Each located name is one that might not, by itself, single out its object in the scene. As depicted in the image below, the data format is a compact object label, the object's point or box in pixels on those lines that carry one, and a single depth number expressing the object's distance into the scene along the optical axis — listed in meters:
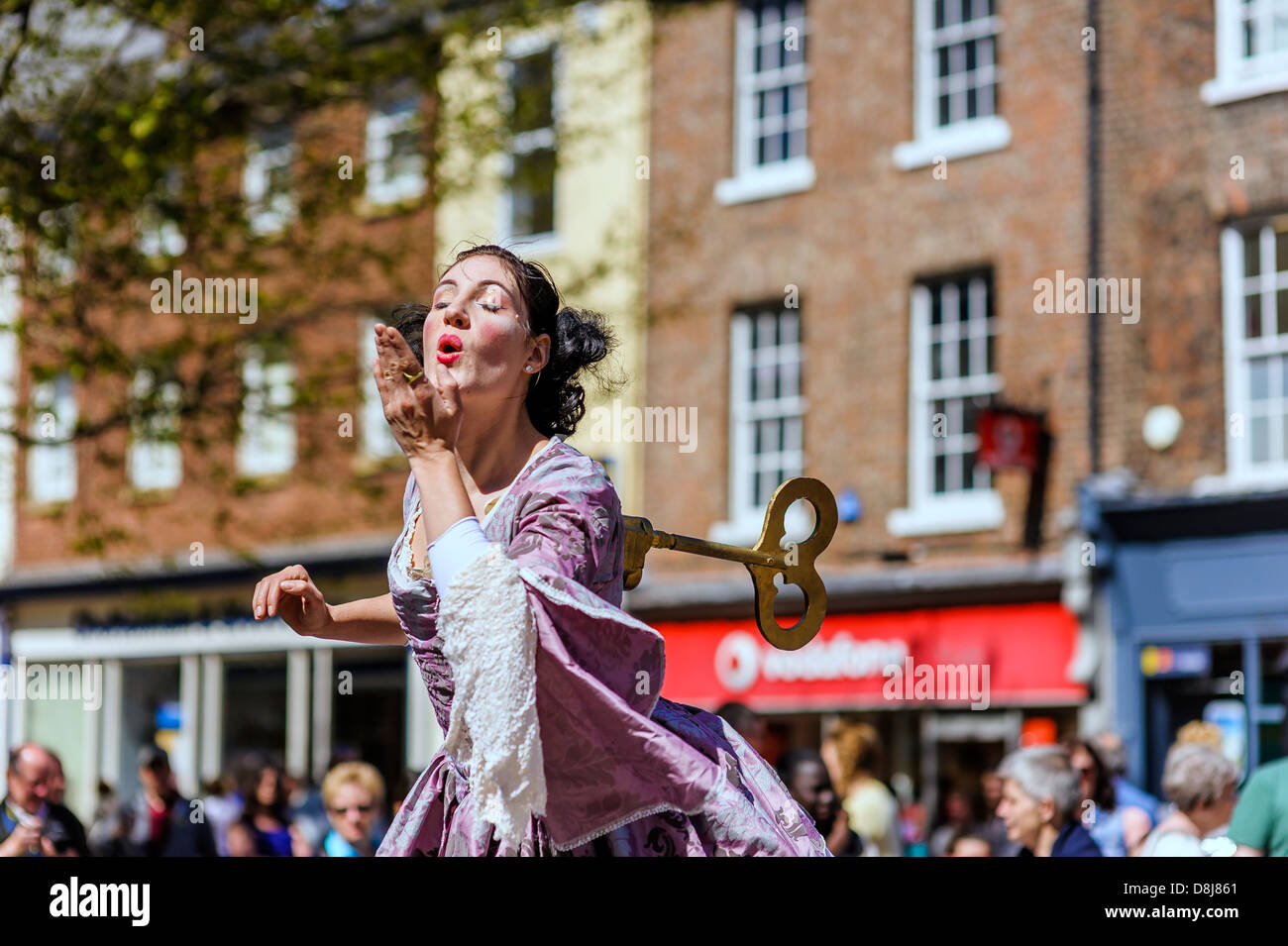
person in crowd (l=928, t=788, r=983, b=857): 10.23
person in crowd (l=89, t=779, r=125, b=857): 10.41
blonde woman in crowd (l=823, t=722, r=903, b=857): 8.25
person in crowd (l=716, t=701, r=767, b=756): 7.41
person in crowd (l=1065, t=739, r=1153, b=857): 7.44
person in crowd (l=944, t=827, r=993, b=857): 8.15
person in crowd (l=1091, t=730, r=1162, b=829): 8.27
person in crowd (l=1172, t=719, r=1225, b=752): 8.45
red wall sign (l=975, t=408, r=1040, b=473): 14.95
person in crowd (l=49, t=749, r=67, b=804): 6.44
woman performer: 2.63
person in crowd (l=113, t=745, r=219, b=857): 9.40
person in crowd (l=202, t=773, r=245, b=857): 10.95
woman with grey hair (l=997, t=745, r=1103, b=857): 5.87
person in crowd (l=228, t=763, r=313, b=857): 8.88
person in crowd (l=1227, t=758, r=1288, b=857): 5.45
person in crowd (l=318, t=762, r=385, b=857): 7.25
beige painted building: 12.79
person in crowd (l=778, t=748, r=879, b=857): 6.65
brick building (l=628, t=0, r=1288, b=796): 14.95
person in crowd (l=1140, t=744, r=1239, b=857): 6.44
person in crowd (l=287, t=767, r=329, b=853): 11.70
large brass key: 3.09
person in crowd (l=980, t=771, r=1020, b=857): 7.78
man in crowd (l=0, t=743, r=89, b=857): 5.57
